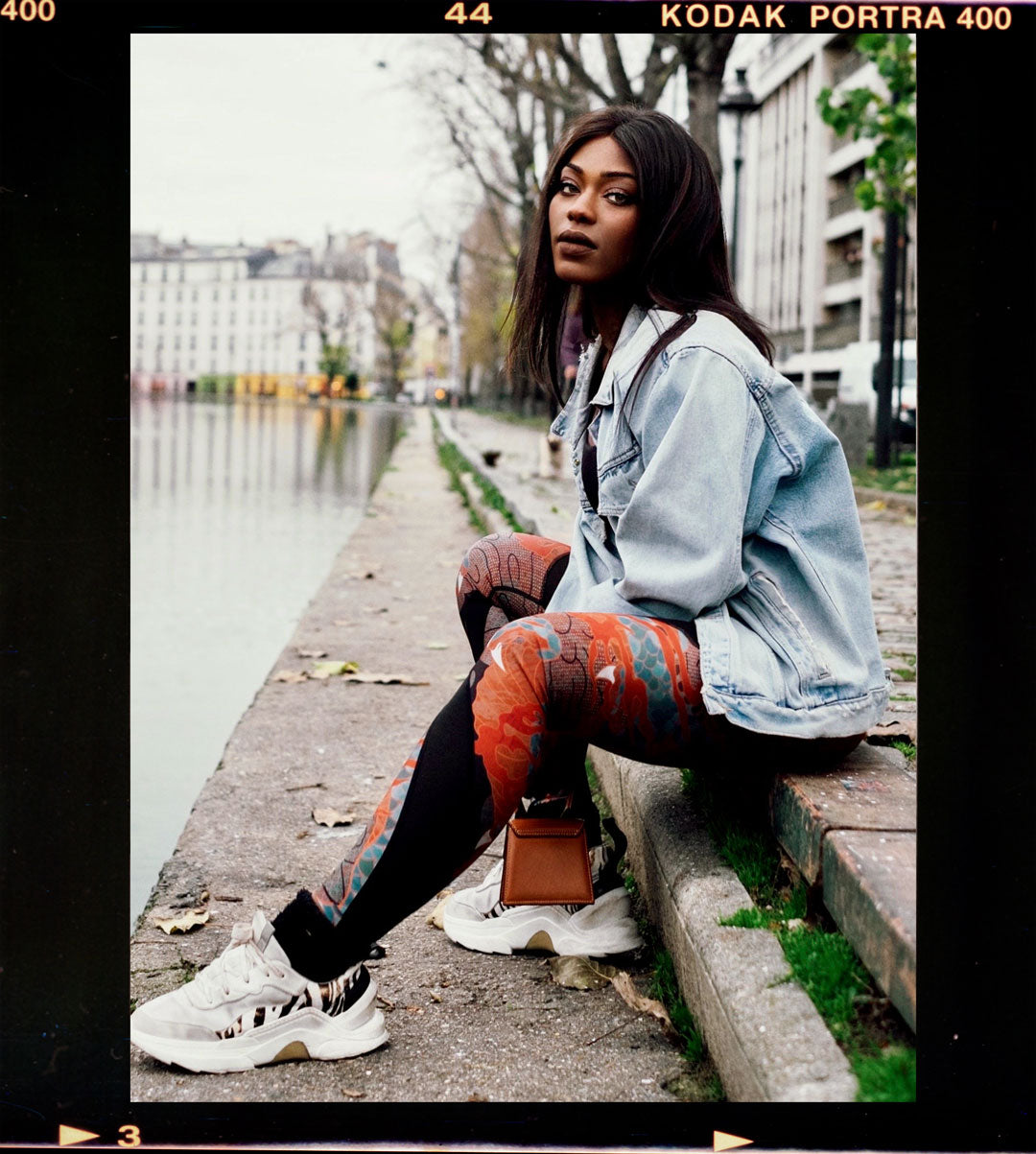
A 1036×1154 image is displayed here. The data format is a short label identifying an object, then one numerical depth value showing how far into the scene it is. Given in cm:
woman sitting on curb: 194
